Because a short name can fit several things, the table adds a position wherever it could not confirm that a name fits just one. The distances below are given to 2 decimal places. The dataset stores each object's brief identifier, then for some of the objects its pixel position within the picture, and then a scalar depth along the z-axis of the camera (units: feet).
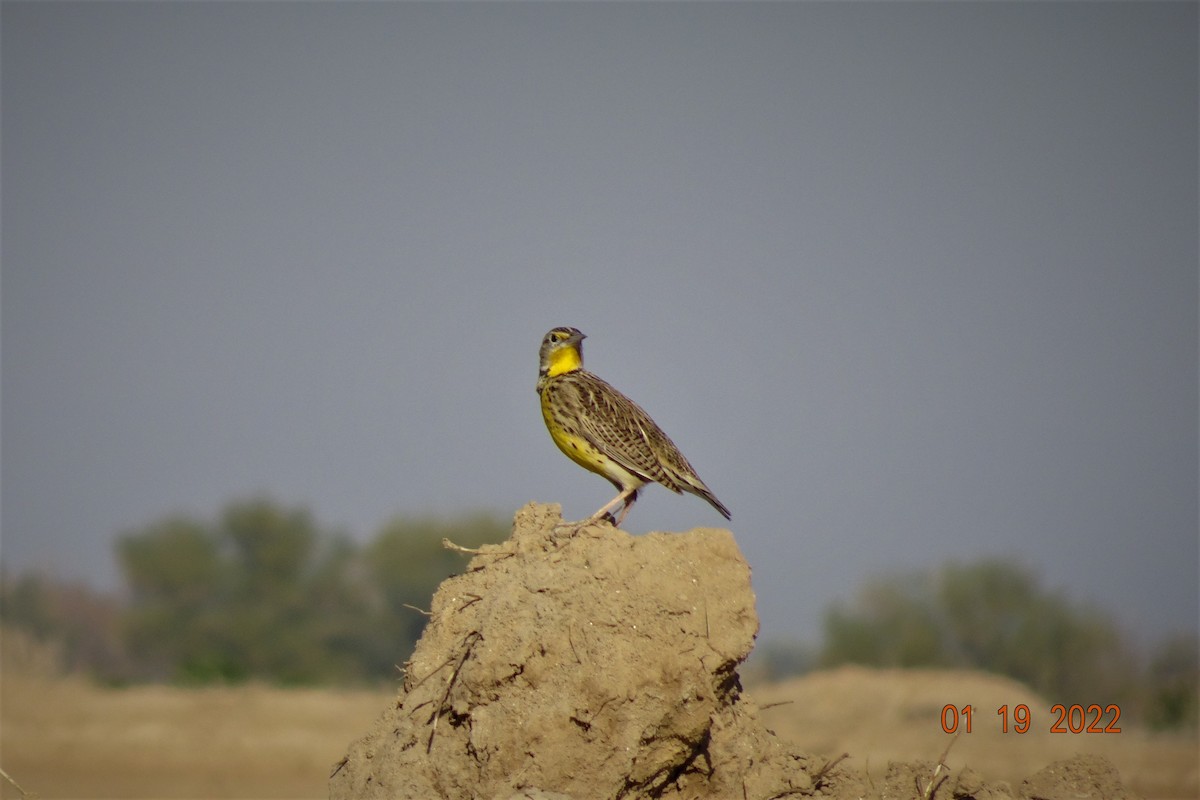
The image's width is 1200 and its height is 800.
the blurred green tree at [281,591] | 386.32
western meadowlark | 75.77
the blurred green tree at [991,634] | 324.39
